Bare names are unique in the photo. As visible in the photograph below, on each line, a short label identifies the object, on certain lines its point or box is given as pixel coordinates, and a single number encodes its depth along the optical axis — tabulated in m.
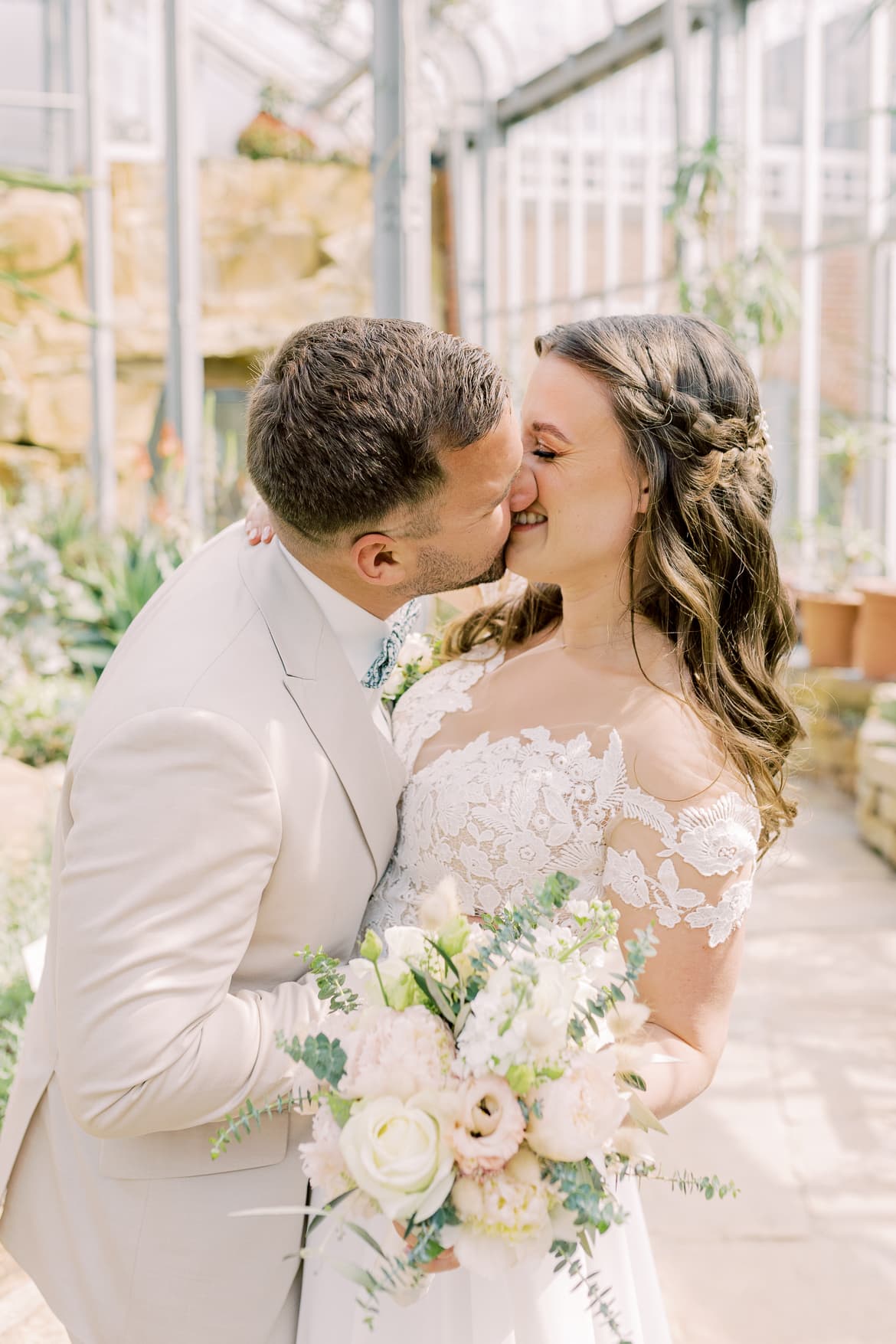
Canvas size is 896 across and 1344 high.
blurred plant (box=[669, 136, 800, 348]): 6.63
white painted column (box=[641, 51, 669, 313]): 9.23
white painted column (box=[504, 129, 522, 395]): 11.95
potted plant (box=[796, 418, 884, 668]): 6.61
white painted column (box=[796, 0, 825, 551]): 6.96
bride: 1.63
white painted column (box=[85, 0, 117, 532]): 10.39
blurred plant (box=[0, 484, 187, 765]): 5.79
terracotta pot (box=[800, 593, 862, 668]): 6.73
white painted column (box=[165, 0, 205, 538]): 8.36
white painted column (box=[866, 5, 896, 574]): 6.37
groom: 1.34
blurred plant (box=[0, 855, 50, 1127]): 2.78
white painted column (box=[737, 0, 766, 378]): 7.30
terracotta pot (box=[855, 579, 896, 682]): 6.15
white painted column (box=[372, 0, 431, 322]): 3.56
